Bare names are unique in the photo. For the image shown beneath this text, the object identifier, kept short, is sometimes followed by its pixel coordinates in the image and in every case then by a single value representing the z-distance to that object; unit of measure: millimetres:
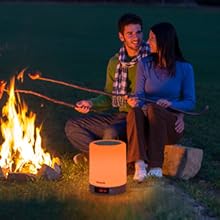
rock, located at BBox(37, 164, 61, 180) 6391
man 6824
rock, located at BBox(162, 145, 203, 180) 6754
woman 6469
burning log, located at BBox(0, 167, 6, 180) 6438
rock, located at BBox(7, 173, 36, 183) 6379
